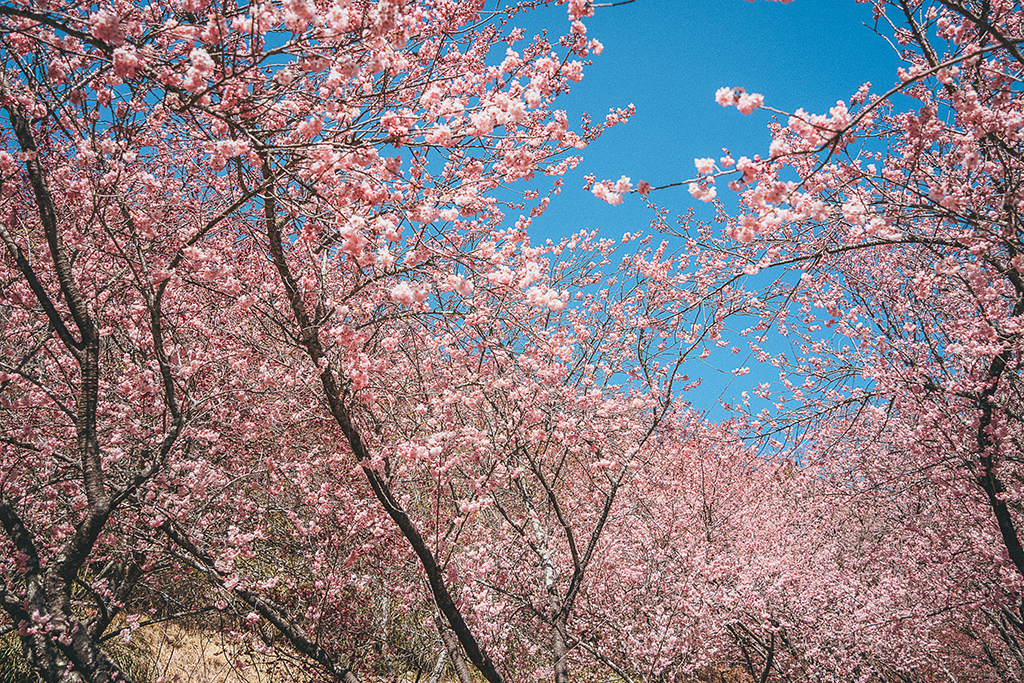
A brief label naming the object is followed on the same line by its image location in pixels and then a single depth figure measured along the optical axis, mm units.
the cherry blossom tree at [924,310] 3418
